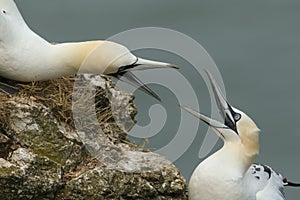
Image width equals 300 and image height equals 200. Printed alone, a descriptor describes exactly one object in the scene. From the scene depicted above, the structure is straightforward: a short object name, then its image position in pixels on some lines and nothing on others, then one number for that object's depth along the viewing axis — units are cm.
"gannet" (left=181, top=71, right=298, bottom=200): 1983
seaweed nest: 1806
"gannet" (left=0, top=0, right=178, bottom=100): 1856
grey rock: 1675
